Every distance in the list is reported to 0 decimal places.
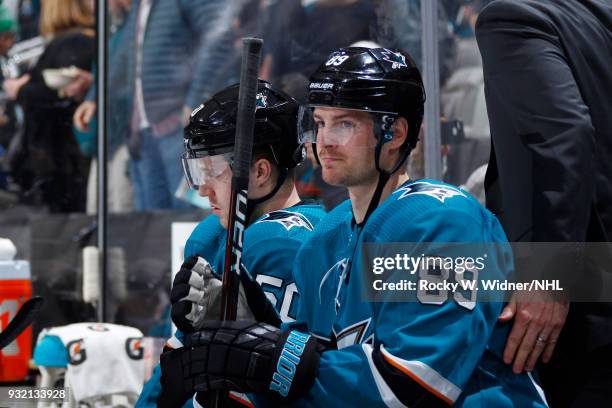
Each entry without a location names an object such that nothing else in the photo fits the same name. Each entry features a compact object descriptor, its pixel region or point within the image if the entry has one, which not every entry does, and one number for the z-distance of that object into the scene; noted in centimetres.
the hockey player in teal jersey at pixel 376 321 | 874
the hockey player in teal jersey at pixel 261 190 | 949
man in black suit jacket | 887
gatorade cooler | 1274
